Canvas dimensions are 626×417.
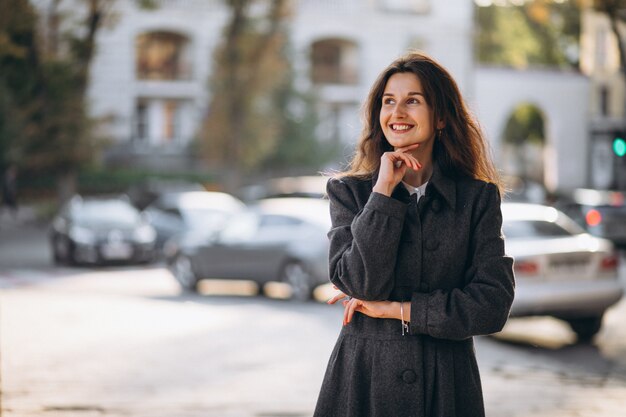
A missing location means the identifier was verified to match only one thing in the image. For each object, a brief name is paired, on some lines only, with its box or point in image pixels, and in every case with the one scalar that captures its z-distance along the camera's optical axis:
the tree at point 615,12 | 22.66
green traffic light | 12.03
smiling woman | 3.17
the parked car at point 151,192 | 35.22
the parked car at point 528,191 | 38.40
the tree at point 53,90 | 31.45
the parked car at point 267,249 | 15.36
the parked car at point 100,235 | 22.70
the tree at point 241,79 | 36.59
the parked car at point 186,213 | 25.23
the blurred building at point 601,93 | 49.88
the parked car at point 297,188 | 25.73
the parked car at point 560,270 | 10.99
